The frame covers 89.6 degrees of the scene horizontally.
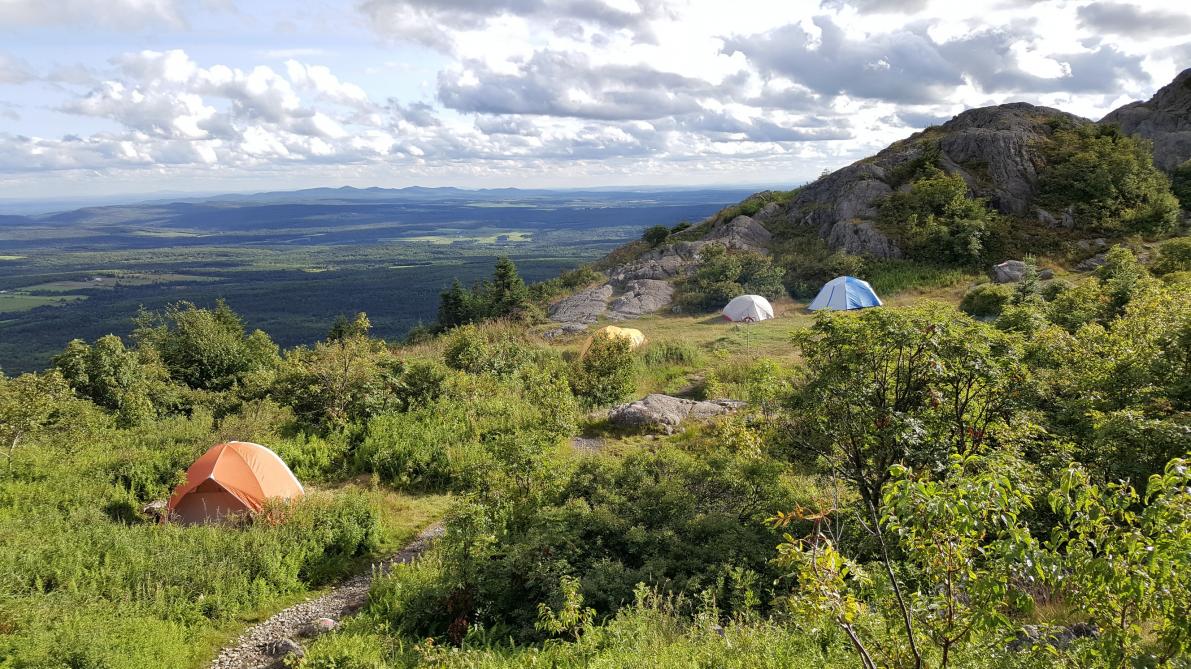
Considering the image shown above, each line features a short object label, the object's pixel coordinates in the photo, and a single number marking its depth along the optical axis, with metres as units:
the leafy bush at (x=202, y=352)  16.55
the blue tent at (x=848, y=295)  22.45
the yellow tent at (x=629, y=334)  18.25
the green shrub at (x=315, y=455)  10.60
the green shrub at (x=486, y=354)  15.75
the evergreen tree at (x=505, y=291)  28.78
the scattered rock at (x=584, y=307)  24.94
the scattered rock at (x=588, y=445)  11.58
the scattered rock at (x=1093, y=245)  25.14
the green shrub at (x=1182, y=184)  27.50
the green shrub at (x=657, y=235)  37.06
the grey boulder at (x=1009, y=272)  23.20
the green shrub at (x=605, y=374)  14.55
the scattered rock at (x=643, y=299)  25.59
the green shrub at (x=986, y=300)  18.11
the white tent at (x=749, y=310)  23.23
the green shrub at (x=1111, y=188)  25.69
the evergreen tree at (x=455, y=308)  30.74
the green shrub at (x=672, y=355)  17.44
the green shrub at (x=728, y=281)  25.80
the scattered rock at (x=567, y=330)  22.05
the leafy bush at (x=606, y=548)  6.21
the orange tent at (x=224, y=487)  8.77
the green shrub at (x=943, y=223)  25.94
